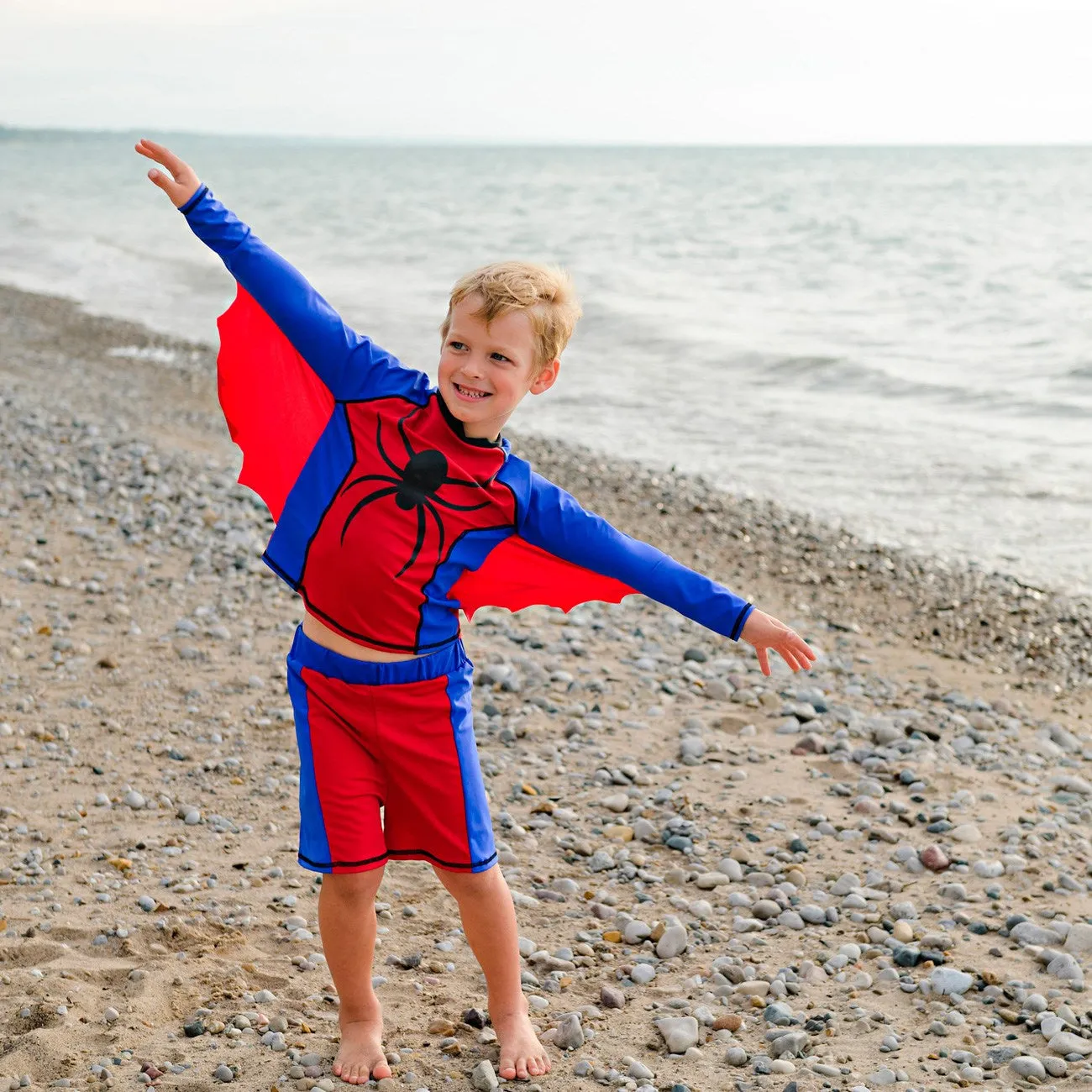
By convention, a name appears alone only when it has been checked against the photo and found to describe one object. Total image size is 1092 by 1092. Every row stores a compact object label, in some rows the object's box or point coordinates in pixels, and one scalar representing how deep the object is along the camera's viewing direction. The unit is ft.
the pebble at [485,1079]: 11.22
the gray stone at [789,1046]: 11.94
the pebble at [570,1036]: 11.89
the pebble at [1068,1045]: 12.07
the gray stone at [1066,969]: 13.47
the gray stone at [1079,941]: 14.05
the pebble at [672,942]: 13.70
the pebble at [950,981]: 13.14
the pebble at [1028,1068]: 11.68
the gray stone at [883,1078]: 11.51
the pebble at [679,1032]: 11.91
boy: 10.29
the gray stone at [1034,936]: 14.23
